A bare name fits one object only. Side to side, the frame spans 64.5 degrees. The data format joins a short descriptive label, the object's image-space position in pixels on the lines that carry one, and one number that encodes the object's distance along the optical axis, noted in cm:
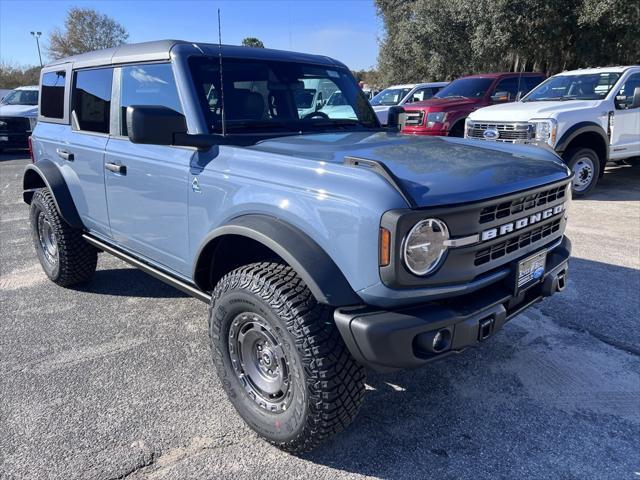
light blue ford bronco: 210
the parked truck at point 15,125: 1470
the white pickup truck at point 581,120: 763
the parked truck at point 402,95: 1295
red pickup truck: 999
